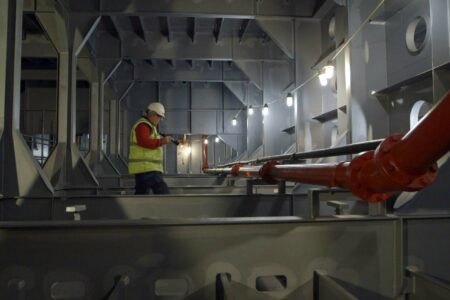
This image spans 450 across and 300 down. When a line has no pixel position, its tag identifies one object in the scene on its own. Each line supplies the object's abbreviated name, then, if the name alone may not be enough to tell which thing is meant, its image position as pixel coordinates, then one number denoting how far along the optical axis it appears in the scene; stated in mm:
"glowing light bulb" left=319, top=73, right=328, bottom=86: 6020
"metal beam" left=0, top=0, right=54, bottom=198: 3373
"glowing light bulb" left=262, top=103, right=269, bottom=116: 10354
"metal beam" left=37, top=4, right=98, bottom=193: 6281
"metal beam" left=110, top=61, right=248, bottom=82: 13250
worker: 4730
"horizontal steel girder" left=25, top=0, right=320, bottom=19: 6820
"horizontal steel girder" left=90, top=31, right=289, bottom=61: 9758
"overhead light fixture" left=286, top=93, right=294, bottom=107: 8189
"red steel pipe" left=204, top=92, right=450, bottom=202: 946
